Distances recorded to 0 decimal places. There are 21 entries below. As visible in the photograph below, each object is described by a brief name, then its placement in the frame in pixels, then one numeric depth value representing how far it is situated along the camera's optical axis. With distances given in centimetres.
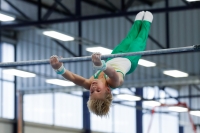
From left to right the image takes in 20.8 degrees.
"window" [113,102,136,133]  2498
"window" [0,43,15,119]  1983
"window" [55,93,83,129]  2200
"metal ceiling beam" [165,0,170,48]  1603
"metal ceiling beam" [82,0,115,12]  1869
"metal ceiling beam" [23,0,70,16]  1810
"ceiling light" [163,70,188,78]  1757
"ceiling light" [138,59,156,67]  1622
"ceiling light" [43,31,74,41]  1341
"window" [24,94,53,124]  2120
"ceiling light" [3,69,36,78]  1626
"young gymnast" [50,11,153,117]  615
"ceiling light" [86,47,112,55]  1487
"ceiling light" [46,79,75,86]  1839
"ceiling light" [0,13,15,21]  1226
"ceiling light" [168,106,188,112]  2324
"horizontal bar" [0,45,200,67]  600
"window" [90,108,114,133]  2362
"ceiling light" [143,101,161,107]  2363
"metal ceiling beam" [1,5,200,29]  1409
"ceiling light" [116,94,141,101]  2123
